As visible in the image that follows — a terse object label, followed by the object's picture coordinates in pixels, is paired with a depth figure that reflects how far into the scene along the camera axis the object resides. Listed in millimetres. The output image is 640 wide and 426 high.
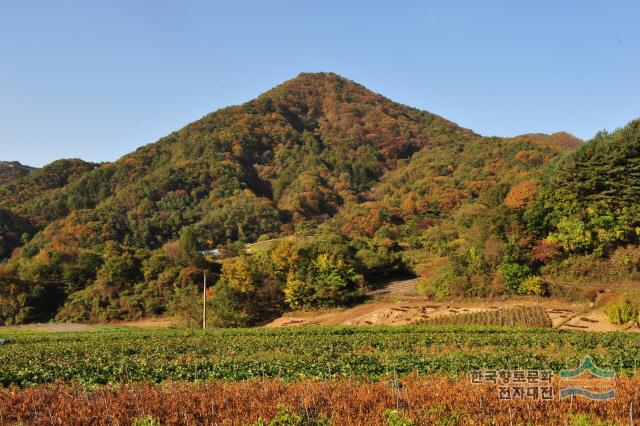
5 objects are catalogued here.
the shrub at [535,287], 42550
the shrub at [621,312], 33031
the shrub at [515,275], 43969
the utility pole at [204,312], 47106
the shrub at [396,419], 9180
